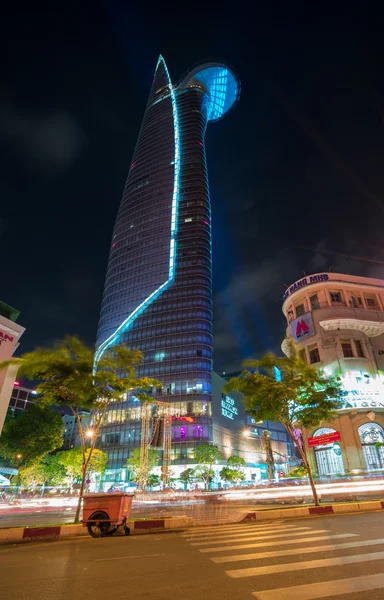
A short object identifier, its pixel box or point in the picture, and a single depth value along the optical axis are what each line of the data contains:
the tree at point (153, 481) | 72.19
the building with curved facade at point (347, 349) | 41.78
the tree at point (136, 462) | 70.19
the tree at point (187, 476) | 77.69
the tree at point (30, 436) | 49.59
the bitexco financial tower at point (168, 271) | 99.00
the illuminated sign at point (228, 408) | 105.75
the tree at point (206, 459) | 75.25
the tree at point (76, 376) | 14.99
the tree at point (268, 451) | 54.20
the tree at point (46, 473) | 60.87
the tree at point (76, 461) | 60.31
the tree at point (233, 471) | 76.50
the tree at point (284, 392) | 19.69
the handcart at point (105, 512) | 11.77
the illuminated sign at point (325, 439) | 40.84
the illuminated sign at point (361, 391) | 41.66
